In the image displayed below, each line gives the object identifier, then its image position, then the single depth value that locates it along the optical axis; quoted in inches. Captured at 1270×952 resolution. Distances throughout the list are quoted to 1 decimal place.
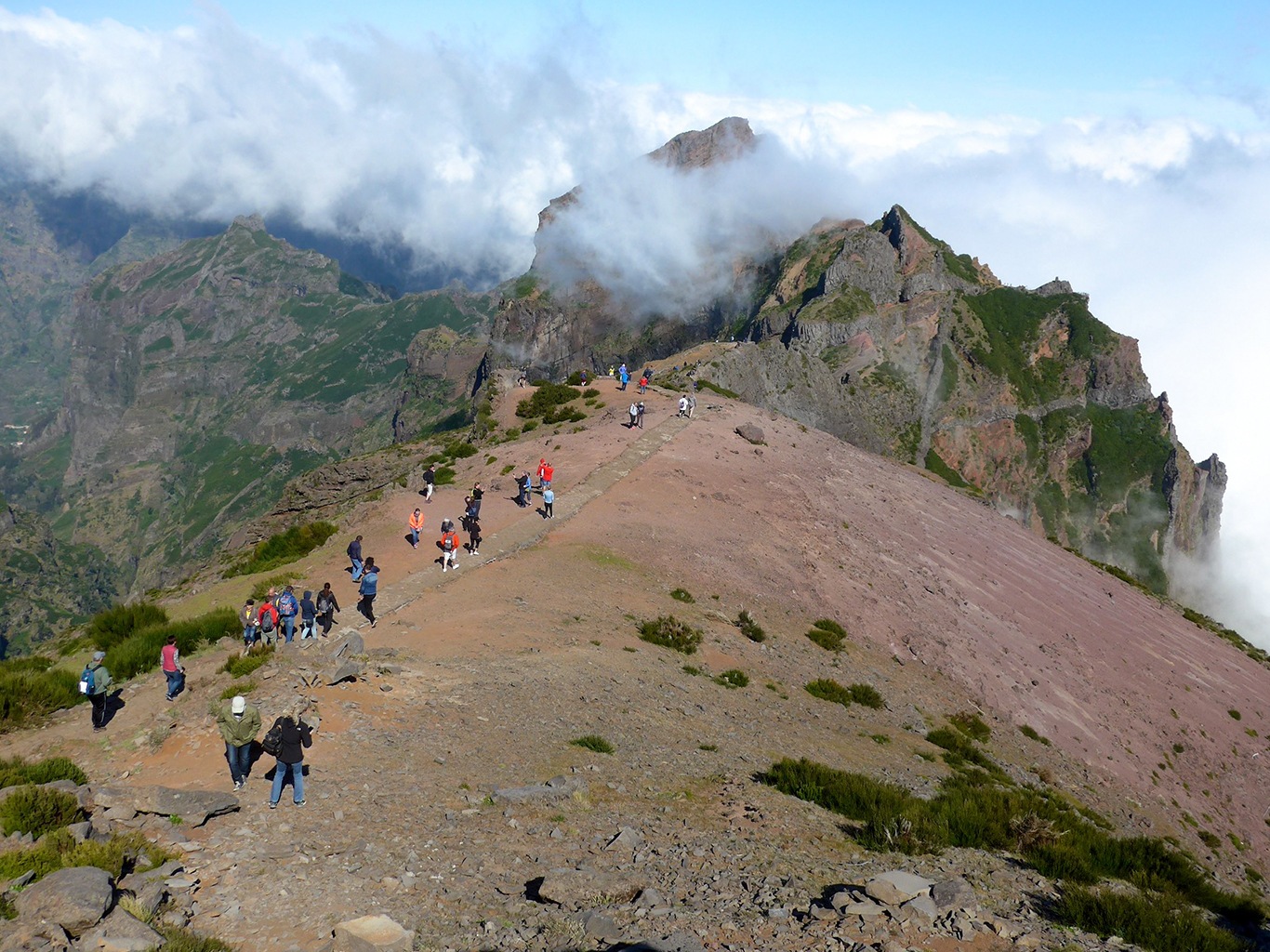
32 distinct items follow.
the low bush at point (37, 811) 520.1
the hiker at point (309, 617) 1039.0
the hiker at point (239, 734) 641.6
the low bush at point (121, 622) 1222.3
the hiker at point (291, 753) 596.1
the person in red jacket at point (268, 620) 1019.3
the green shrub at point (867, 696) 1210.6
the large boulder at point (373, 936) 418.6
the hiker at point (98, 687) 824.3
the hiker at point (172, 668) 898.1
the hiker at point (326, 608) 1049.5
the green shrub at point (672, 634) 1170.6
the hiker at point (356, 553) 1271.9
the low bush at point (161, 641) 994.1
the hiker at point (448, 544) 1272.1
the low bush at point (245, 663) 864.9
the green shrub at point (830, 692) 1178.0
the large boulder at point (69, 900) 403.5
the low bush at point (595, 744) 784.9
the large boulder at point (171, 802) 554.9
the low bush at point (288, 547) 1577.3
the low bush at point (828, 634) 1365.7
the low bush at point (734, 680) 1106.7
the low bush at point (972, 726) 1272.1
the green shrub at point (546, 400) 2573.8
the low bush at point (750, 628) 1285.7
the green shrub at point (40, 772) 607.2
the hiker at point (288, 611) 1042.7
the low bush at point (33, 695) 847.1
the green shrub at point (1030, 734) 1400.1
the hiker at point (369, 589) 1060.5
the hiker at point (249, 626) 1027.9
